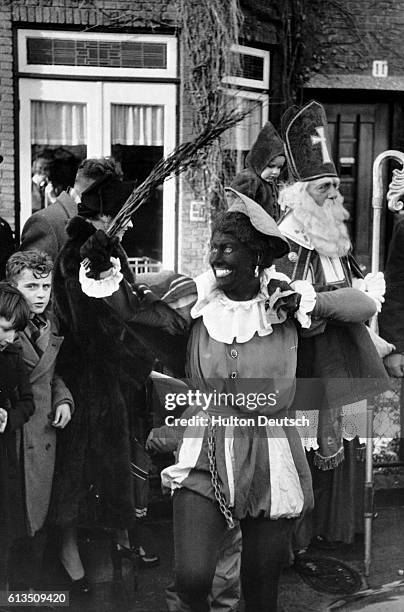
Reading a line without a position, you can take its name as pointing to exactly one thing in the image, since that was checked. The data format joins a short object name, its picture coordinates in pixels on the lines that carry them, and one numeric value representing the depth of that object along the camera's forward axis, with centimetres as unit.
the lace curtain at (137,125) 444
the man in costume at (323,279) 331
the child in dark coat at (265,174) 367
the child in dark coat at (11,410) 306
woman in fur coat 321
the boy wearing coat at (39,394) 314
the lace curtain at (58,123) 454
